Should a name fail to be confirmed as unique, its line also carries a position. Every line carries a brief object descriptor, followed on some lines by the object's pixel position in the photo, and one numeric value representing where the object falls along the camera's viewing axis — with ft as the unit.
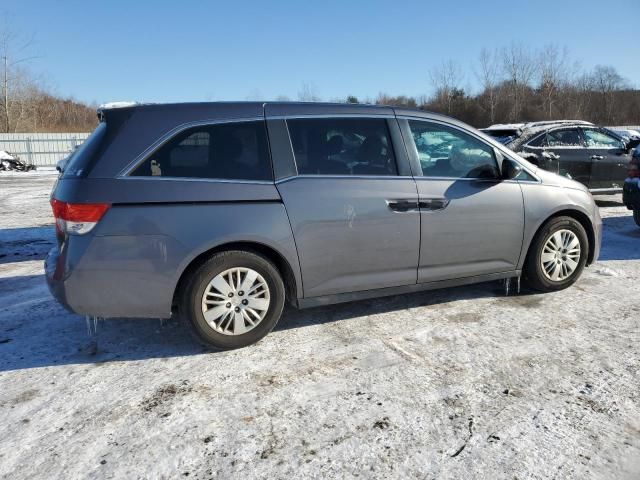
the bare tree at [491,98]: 172.96
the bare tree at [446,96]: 186.80
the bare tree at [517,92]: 170.71
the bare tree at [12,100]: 137.69
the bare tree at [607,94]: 178.29
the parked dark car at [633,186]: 23.36
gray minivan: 10.68
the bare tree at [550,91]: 168.76
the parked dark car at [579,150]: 30.32
